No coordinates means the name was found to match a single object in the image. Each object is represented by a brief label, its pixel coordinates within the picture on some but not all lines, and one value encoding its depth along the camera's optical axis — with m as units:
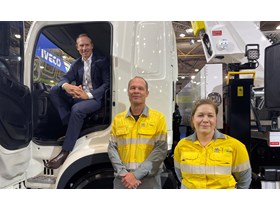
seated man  2.27
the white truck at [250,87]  1.71
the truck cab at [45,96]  2.16
